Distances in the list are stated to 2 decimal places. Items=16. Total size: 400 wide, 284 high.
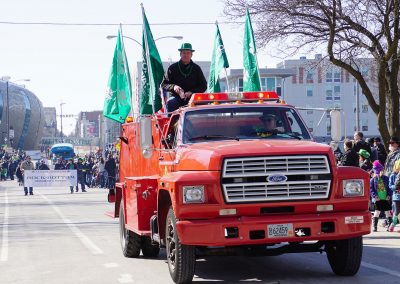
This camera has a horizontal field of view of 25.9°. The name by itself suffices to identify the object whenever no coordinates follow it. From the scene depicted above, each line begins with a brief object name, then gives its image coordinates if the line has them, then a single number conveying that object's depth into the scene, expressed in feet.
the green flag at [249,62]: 58.55
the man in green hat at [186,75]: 40.83
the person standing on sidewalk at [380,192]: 55.42
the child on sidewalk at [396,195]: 50.62
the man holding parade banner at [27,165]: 143.02
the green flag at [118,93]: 60.49
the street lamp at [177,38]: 156.43
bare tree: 84.17
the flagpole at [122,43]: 71.90
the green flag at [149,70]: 47.03
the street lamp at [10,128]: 316.85
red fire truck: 30.42
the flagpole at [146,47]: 47.07
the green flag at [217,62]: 56.46
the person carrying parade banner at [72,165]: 152.27
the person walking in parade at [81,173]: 146.10
